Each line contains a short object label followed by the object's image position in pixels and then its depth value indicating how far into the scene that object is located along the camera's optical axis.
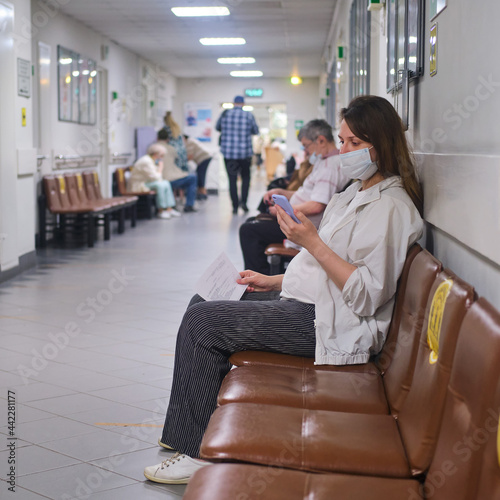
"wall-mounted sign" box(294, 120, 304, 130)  18.27
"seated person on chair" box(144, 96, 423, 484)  2.23
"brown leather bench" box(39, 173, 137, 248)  8.39
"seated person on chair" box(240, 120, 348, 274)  4.69
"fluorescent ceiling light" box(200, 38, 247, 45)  12.07
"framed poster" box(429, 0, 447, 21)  2.31
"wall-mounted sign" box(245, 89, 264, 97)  18.64
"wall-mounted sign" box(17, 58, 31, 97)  6.60
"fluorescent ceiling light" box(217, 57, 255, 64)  14.79
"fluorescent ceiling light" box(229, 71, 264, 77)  17.38
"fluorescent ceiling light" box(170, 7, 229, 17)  9.19
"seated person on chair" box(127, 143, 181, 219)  11.98
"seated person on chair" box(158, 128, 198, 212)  13.03
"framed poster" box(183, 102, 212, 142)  18.91
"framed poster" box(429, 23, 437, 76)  2.47
